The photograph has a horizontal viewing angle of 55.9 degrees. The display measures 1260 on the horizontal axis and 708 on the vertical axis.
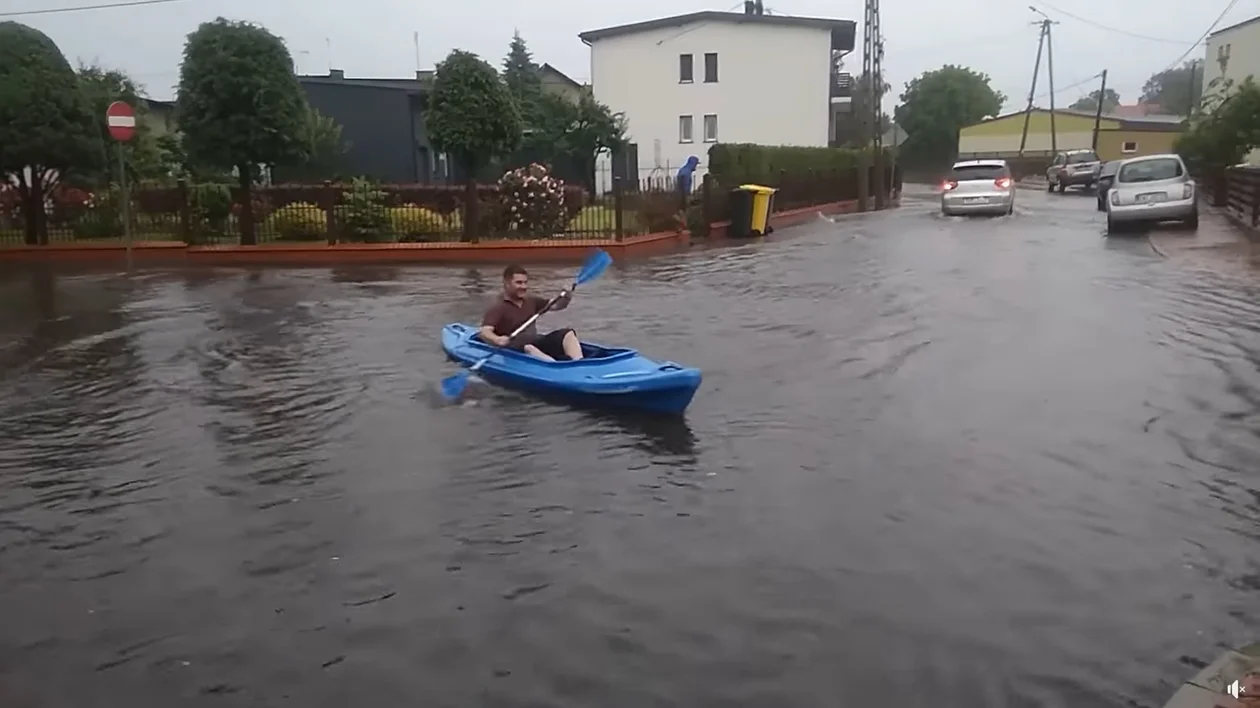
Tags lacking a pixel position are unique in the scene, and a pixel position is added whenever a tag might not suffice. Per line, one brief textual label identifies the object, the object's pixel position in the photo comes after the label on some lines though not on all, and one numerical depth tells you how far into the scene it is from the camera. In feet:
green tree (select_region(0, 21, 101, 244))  72.13
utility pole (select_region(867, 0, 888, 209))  130.93
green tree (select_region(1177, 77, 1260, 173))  100.12
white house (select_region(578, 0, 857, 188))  160.97
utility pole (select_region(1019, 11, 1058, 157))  237.10
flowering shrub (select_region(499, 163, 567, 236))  76.02
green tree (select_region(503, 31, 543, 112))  145.08
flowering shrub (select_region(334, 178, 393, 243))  75.51
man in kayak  33.94
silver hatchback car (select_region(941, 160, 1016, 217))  103.55
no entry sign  63.21
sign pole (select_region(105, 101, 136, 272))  63.26
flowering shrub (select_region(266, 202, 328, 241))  77.00
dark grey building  135.64
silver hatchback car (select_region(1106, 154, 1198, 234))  76.59
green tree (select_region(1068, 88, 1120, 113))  478.18
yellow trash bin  86.79
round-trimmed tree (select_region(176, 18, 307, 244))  71.26
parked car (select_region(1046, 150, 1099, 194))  160.04
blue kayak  29.76
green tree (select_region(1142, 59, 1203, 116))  381.40
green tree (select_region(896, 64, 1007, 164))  288.10
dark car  112.74
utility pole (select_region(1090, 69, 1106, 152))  232.53
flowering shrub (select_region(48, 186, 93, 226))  80.23
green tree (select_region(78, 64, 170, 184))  80.59
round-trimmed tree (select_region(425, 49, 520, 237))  73.20
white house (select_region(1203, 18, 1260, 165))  155.53
